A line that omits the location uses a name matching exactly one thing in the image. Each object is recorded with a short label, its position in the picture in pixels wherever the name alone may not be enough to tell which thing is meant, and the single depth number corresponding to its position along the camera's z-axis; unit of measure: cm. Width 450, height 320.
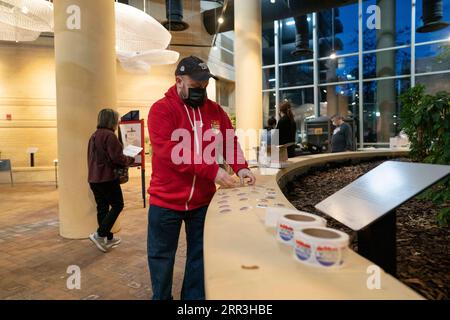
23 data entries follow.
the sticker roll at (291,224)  110
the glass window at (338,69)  1275
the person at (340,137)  674
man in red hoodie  181
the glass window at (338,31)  1282
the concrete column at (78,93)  393
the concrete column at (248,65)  859
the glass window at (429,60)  1114
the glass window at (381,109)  1210
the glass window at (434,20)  862
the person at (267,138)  408
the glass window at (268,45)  1423
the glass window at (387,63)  1183
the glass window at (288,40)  1346
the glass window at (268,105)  1448
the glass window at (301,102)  1355
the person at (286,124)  546
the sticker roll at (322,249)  93
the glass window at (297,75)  1345
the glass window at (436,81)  1127
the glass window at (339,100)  1267
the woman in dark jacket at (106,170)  353
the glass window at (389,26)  1172
